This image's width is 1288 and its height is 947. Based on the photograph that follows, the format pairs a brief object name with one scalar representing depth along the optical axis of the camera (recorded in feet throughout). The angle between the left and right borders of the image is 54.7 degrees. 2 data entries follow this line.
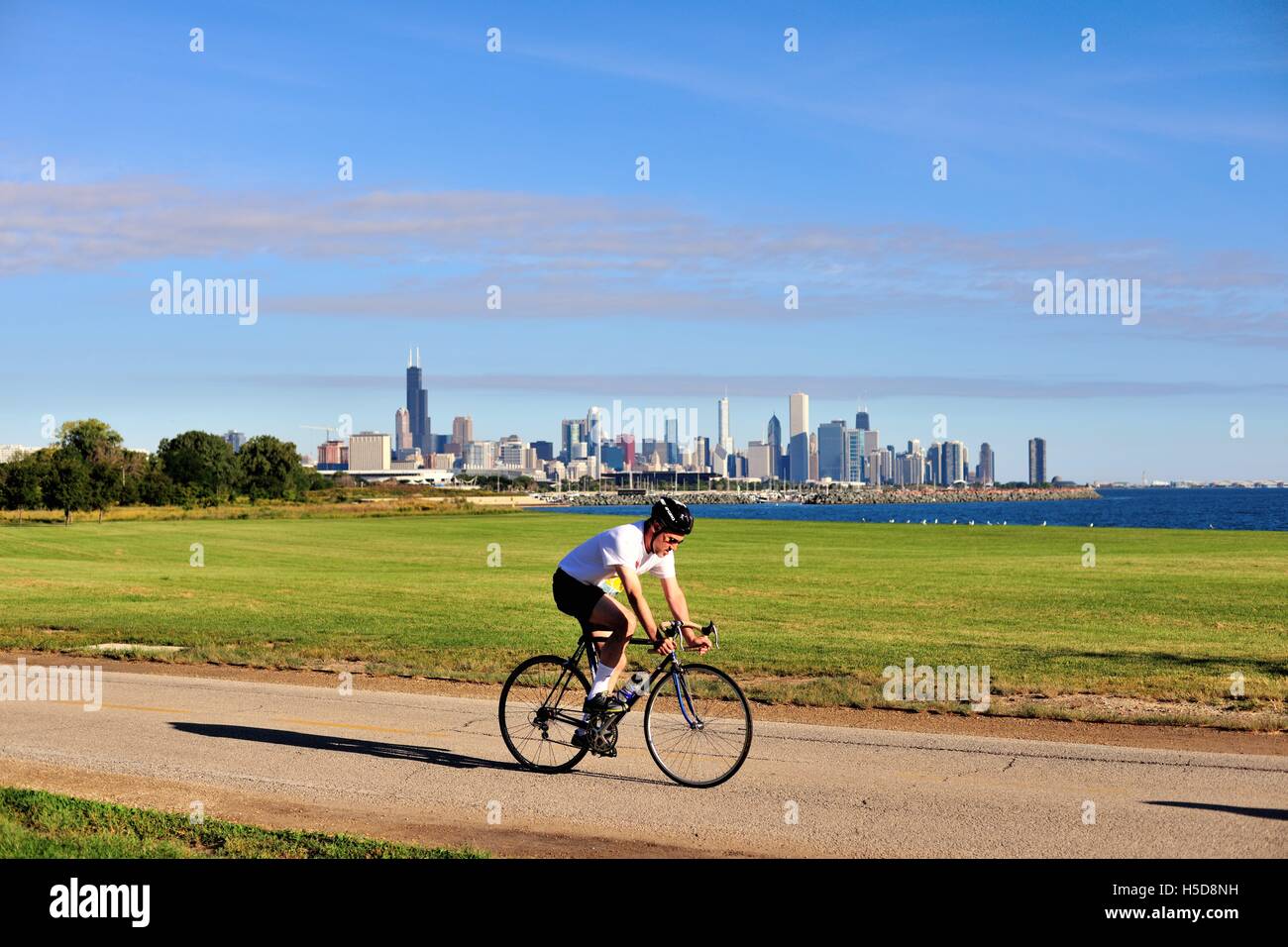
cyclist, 31.40
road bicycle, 32.22
